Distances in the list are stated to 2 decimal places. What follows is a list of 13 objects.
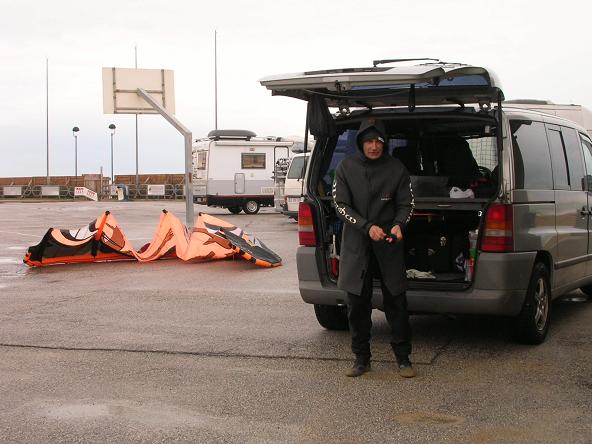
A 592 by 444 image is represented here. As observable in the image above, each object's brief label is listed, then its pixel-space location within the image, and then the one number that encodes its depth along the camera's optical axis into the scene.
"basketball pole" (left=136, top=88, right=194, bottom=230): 20.89
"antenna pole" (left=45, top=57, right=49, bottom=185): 70.40
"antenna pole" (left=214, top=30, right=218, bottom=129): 57.84
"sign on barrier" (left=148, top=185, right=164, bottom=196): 59.88
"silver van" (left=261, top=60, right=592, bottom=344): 7.09
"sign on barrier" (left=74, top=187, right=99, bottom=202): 59.28
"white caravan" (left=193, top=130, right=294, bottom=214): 33.69
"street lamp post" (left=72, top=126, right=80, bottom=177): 69.85
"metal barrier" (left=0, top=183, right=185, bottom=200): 59.75
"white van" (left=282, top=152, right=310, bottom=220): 23.74
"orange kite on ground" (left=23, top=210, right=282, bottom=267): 14.98
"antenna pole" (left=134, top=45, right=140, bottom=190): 60.87
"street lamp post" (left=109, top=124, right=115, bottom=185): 66.75
